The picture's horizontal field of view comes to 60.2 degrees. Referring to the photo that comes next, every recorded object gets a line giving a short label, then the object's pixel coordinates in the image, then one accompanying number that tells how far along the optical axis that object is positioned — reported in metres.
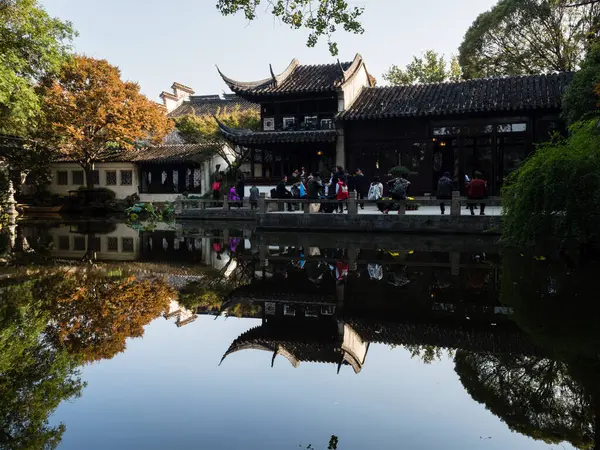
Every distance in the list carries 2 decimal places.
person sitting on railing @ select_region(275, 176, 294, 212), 19.25
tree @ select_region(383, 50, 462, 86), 32.16
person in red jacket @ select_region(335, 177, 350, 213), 17.03
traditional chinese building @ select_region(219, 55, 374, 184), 22.78
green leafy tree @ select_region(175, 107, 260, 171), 29.56
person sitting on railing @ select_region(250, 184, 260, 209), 21.44
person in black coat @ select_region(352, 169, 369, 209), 18.47
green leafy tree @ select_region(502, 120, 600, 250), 8.91
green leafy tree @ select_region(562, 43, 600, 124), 15.70
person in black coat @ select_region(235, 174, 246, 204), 23.50
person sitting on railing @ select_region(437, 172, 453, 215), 16.12
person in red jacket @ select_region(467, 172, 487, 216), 14.99
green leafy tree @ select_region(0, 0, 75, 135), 20.05
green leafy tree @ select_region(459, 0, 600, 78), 23.95
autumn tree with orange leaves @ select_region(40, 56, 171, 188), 27.45
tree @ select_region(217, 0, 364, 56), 7.71
